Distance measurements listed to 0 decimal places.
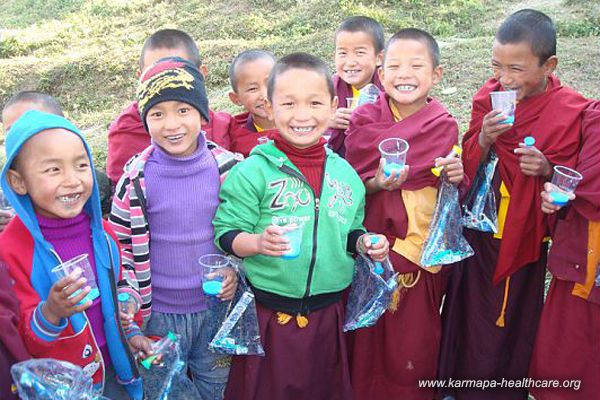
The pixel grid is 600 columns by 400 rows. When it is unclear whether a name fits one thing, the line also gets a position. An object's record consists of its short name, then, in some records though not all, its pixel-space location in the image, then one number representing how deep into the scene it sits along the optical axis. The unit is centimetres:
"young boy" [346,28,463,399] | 296
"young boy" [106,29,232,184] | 341
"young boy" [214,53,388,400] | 263
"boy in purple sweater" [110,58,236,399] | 260
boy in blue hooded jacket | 218
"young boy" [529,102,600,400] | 281
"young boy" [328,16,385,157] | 374
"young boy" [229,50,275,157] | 356
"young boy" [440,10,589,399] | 292
